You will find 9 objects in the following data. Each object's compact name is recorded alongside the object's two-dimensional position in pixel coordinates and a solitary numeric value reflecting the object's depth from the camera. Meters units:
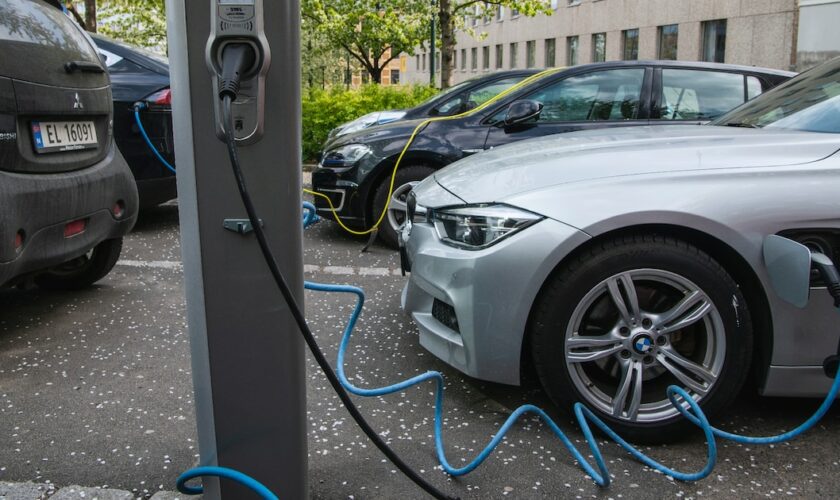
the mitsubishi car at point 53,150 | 3.51
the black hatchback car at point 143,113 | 6.34
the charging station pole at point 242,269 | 2.01
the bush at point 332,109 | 11.88
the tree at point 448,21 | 15.80
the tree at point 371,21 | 25.38
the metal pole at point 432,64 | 18.86
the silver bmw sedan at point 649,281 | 2.90
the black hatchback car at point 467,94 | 7.43
